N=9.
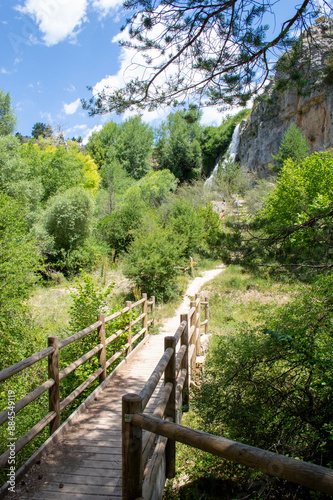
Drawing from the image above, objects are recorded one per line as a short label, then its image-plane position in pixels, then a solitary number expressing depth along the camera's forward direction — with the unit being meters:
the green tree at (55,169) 27.06
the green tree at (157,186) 34.00
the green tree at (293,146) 27.94
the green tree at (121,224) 22.64
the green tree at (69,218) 21.00
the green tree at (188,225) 20.12
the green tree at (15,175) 19.19
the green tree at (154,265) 13.73
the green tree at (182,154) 47.69
